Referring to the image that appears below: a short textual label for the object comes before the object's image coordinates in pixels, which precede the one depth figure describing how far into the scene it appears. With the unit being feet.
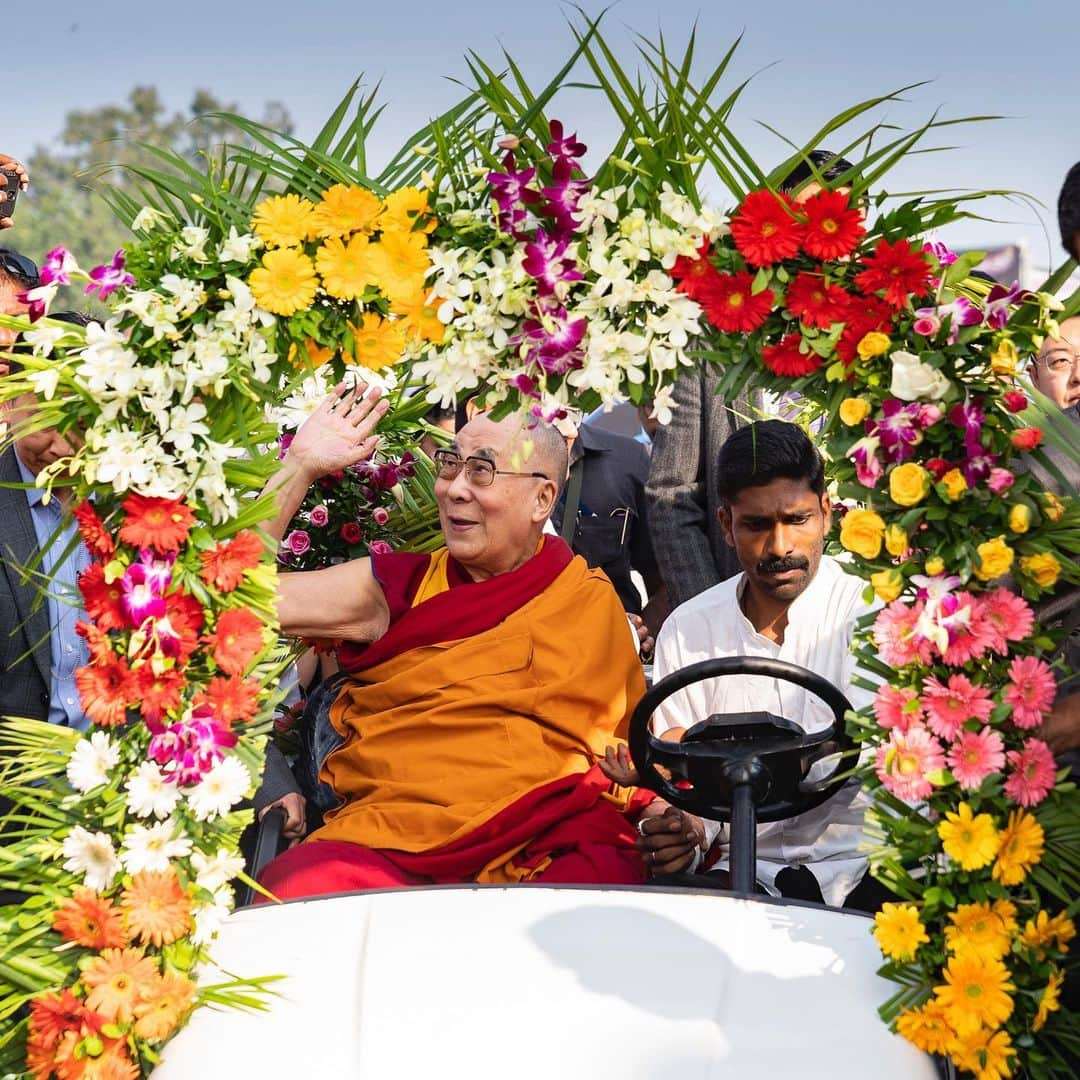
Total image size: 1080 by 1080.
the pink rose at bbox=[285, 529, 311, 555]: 14.46
